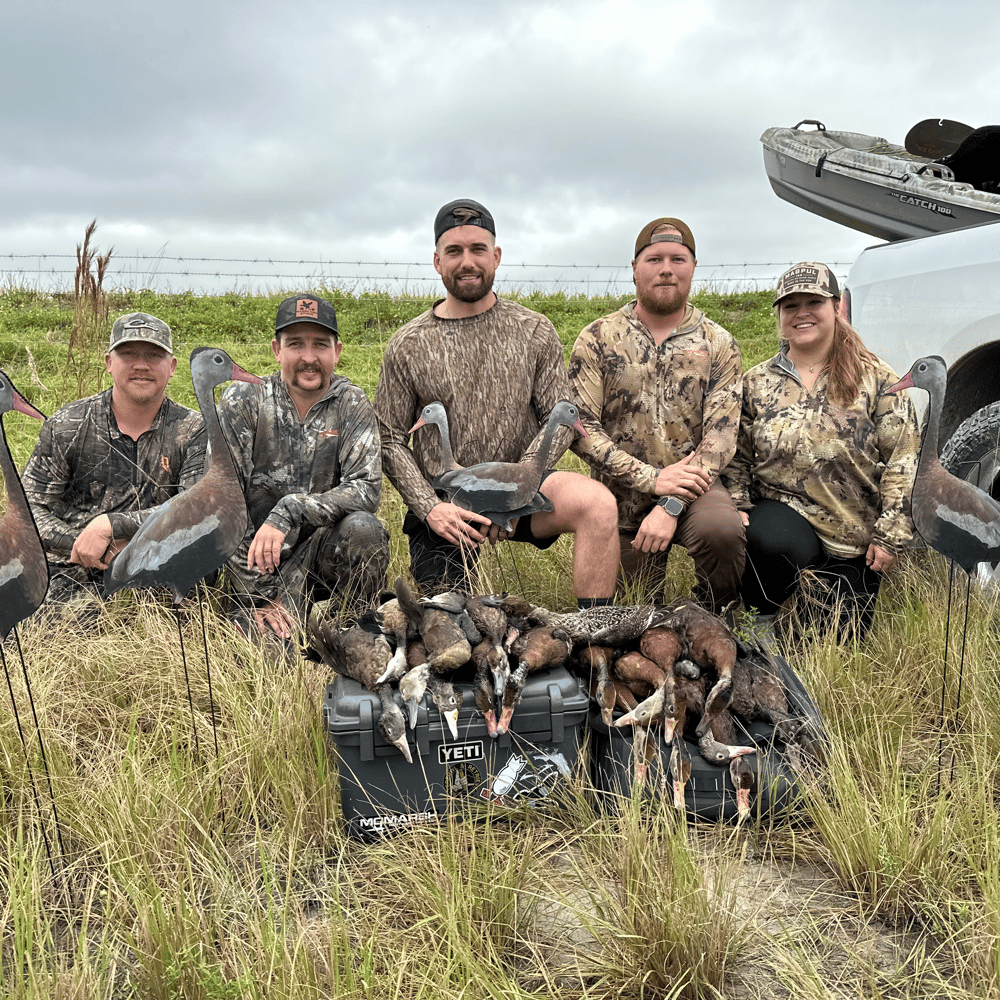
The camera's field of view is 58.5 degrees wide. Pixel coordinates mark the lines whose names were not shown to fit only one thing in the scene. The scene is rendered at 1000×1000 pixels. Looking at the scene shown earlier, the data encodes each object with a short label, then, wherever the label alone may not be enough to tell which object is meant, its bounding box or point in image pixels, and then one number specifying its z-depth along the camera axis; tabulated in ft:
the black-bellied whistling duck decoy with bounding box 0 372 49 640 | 9.37
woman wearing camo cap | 16.02
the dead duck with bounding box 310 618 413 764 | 11.38
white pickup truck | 15.98
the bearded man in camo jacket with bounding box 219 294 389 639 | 16.55
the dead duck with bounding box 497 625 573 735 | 11.01
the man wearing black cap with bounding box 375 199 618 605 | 17.11
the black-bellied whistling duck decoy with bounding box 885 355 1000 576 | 10.72
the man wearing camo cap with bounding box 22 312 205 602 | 16.81
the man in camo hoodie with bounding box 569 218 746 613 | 16.31
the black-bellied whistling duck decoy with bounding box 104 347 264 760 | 10.45
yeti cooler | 10.95
